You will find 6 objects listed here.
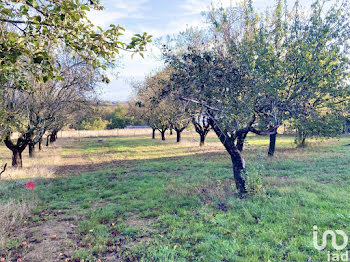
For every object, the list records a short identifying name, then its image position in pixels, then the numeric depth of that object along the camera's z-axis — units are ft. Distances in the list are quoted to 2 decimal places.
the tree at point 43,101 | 38.17
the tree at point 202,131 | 83.62
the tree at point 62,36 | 10.35
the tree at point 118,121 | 233.35
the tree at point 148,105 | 75.14
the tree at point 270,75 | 22.85
